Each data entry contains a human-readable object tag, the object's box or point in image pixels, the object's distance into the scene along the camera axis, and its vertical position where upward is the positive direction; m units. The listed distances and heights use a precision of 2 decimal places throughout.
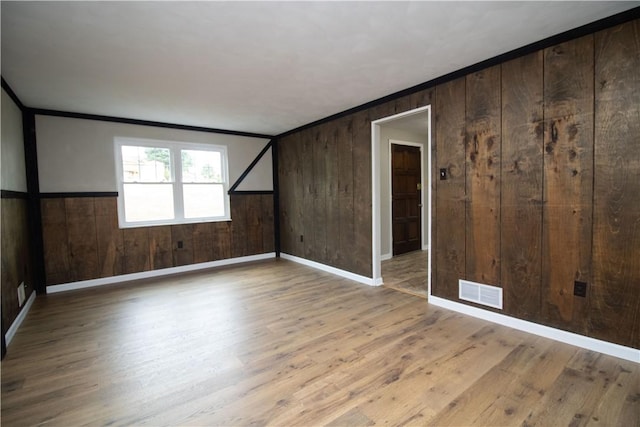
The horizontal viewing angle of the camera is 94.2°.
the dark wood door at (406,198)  5.79 -0.01
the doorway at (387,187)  4.02 +0.19
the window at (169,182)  4.65 +0.38
